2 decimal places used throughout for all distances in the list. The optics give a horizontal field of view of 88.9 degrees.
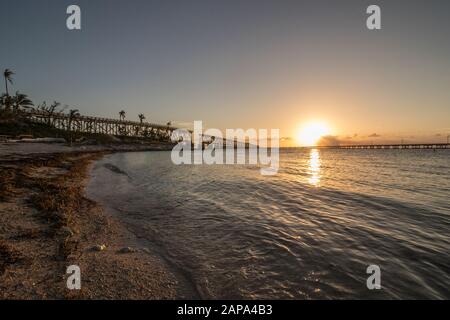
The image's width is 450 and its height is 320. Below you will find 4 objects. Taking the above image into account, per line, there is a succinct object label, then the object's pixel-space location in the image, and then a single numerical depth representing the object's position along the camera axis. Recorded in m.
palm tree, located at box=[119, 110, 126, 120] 149.27
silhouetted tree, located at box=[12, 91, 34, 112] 77.50
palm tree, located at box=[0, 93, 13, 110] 73.88
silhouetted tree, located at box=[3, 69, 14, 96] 78.75
